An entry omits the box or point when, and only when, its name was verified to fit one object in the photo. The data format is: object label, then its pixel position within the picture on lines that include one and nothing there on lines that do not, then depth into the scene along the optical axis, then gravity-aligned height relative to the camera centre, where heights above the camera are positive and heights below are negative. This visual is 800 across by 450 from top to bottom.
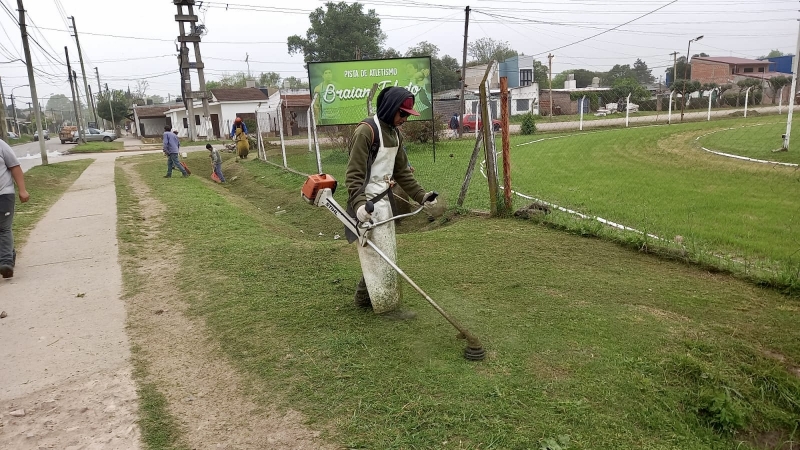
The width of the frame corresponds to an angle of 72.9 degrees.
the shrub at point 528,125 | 23.95 -0.40
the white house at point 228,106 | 42.81 +2.47
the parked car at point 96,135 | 49.52 +1.07
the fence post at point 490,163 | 7.39 -0.60
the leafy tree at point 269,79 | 95.06 +9.74
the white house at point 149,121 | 57.09 +2.38
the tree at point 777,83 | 34.62 +1.00
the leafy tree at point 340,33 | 59.91 +10.66
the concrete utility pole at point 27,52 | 19.73 +3.61
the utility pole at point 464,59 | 25.90 +2.98
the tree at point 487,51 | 81.31 +10.21
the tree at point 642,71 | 98.50 +6.55
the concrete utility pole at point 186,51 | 31.11 +5.23
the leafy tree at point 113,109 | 68.12 +4.73
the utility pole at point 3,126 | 15.06 +0.77
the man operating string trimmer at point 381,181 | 3.83 -0.40
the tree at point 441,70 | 62.69 +6.02
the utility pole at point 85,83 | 43.50 +5.23
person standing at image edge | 5.78 -0.52
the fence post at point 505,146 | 7.15 -0.38
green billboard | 12.77 +1.10
